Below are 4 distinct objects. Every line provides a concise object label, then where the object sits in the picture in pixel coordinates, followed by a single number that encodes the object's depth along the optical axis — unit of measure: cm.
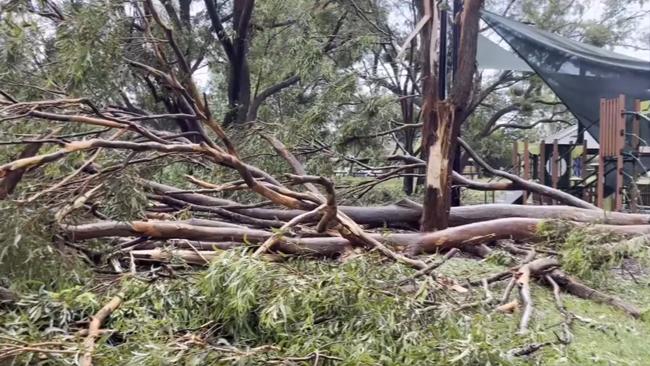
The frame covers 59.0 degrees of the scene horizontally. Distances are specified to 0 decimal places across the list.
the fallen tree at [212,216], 282
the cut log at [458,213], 415
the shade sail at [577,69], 650
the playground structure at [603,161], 566
